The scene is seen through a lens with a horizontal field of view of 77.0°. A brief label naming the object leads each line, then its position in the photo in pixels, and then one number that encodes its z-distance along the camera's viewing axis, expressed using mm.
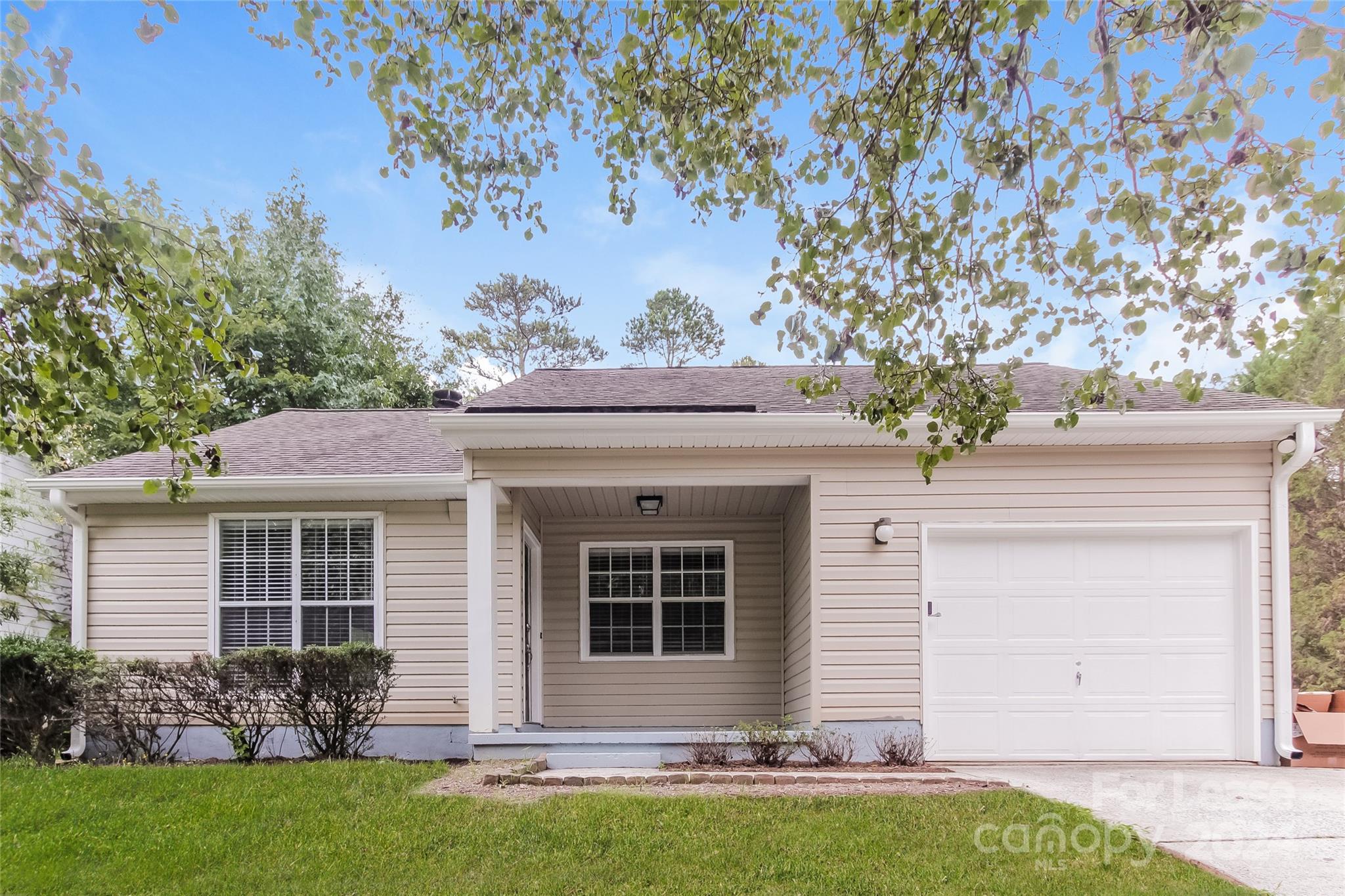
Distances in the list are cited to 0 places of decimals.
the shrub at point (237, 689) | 7207
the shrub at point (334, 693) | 7184
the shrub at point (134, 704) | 7281
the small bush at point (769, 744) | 6559
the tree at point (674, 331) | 24734
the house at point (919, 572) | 6922
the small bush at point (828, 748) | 6664
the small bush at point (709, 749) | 6504
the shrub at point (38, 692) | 7320
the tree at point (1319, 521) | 14055
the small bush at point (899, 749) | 6699
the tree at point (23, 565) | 11844
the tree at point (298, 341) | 18203
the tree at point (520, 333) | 24453
